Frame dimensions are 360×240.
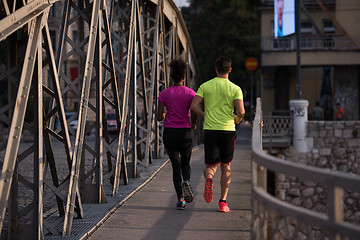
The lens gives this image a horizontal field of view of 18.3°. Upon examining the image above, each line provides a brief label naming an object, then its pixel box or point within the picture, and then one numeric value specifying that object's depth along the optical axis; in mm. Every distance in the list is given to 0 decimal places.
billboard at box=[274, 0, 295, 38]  58553
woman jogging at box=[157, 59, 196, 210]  12875
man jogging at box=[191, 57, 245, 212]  12283
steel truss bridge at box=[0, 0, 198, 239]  8567
